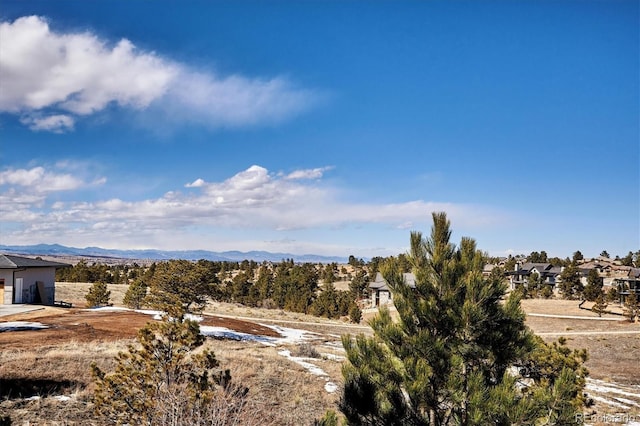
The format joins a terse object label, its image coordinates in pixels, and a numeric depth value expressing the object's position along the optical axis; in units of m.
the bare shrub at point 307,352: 20.64
